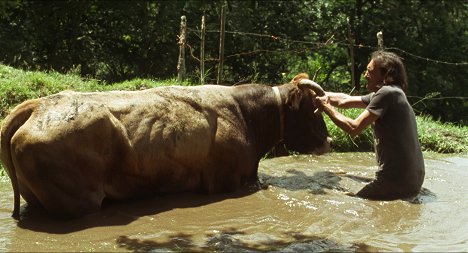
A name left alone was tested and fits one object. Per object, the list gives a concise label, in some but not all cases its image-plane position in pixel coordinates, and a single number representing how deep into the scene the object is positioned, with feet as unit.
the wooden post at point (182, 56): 36.76
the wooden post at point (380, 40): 37.36
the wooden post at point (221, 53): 34.31
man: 19.22
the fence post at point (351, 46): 39.78
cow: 16.76
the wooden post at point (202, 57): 35.64
